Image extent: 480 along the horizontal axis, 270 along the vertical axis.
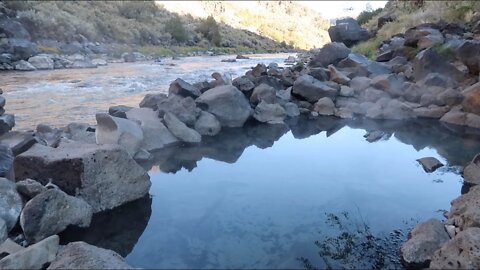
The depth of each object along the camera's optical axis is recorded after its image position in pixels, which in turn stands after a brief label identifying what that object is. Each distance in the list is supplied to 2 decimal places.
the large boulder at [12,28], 23.30
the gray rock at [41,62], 20.77
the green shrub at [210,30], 51.69
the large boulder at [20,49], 21.26
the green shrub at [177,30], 45.47
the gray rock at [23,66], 19.78
